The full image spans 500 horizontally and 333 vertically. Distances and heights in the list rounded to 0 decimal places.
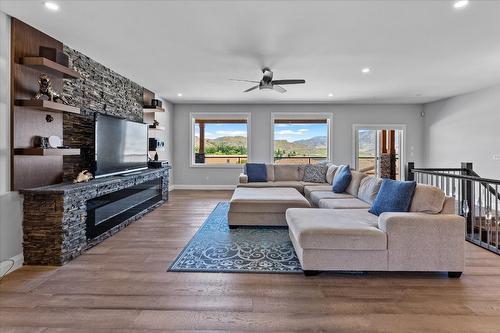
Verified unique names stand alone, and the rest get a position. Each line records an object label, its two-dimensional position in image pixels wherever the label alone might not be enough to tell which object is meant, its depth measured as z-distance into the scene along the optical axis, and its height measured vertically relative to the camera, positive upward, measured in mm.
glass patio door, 8766 +267
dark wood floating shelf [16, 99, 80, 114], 3037 +576
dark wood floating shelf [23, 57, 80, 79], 3088 +1034
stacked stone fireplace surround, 3041 -310
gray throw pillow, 6520 -277
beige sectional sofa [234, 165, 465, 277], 2668 -764
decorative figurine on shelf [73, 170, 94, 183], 3719 -229
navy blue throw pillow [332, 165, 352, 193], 5086 -351
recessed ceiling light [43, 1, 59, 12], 2791 +1485
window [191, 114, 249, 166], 8961 +556
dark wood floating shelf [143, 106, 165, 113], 6426 +1116
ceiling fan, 4660 +1295
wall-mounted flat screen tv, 4098 +222
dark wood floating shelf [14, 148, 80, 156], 3032 +79
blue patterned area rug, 2934 -1054
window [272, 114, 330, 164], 8914 +627
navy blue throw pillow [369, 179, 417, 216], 3004 -381
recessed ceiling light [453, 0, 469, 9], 2787 +1521
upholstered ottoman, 4332 -741
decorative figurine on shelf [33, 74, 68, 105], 3260 +787
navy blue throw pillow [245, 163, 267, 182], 6590 -267
